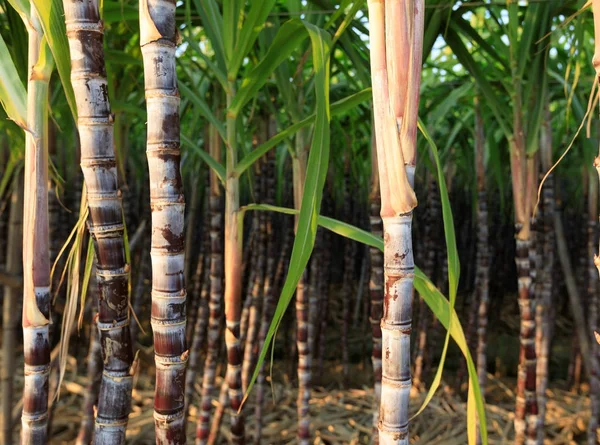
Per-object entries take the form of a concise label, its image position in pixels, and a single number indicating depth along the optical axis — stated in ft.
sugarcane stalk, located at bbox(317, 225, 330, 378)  8.09
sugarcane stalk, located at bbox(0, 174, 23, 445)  4.42
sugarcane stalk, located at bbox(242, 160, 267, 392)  5.88
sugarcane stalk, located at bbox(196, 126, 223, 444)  4.58
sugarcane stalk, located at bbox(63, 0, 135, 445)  1.93
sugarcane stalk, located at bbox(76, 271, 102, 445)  4.55
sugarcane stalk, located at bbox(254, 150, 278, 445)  5.91
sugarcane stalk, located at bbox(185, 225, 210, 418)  5.99
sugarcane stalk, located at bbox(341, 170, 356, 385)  8.30
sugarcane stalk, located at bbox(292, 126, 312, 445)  4.97
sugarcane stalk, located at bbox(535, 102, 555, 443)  5.38
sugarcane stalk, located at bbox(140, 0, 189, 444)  1.88
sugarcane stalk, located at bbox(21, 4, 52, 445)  2.07
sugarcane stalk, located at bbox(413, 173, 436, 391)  7.30
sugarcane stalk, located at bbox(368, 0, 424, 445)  1.64
